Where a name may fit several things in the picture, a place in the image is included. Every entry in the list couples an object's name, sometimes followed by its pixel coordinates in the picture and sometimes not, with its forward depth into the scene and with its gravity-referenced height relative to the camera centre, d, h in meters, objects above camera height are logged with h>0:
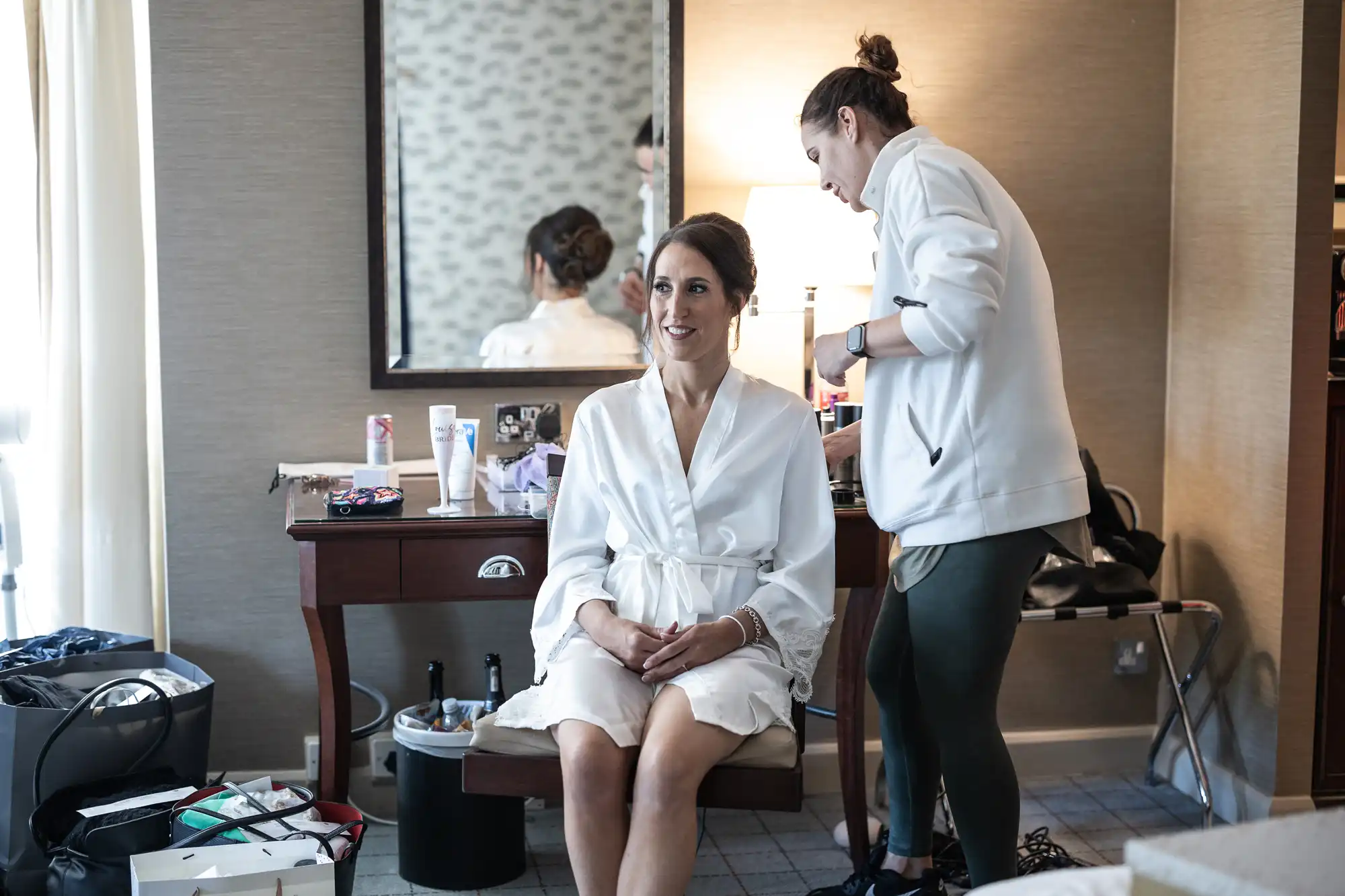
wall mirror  2.68 +0.44
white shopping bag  1.86 -0.75
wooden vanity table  2.29 -0.36
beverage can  2.58 -0.13
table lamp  2.69 +0.31
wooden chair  1.84 -0.60
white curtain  2.58 +0.10
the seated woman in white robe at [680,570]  1.81 -0.31
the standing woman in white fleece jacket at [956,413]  1.79 -0.05
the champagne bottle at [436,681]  2.55 -0.62
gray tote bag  2.15 -0.66
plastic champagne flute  2.38 -0.11
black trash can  2.41 -0.87
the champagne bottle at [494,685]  2.51 -0.62
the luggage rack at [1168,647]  2.63 -0.59
